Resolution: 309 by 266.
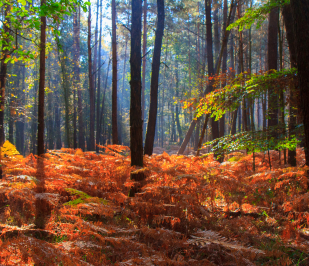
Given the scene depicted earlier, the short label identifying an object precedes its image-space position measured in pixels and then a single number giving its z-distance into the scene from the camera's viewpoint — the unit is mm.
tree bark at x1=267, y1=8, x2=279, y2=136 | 8734
